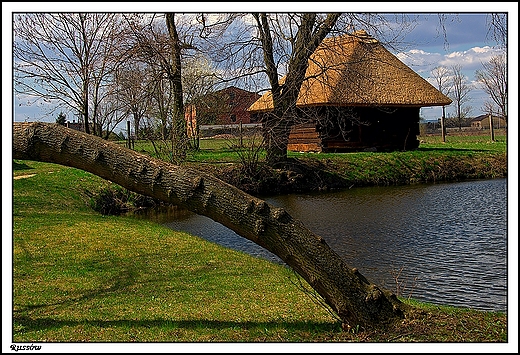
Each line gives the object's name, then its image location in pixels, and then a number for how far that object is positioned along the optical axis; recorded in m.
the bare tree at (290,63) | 19.16
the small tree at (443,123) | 35.47
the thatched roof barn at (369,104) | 25.47
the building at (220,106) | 20.47
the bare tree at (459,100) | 46.24
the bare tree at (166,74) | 19.12
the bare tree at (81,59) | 22.70
